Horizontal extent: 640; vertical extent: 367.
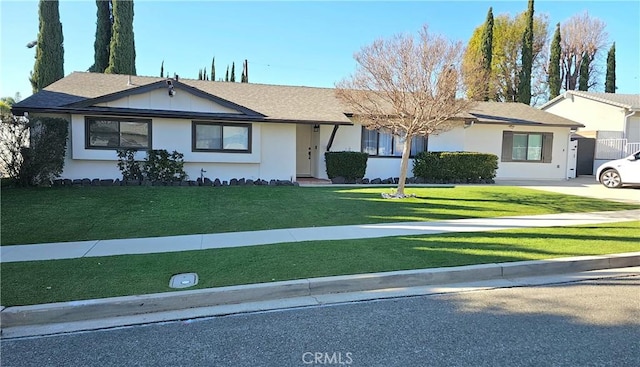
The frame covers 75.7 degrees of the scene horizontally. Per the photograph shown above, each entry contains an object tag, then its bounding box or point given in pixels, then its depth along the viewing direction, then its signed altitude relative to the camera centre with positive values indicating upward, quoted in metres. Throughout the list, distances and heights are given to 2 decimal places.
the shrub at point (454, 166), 17.48 -0.03
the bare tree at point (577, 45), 40.47 +12.15
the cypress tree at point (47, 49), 27.41 +7.09
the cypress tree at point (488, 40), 33.09 +10.12
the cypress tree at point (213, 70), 47.44 +10.35
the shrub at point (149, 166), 13.80 -0.27
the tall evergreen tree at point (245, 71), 34.81 +7.75
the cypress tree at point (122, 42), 27.69 +7.88
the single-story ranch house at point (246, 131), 13.80 +1.24
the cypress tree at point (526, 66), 32.62 +8.08
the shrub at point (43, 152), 11.86 +0.11
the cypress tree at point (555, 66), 35.53 +8.83
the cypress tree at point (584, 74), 39.03 +8.95
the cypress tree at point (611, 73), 38.00 +8.89
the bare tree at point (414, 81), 11.79 +2.42
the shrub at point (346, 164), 16.25 -0.05
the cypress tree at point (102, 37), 29.30 +8.54
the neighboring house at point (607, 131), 22.12 +2.18
